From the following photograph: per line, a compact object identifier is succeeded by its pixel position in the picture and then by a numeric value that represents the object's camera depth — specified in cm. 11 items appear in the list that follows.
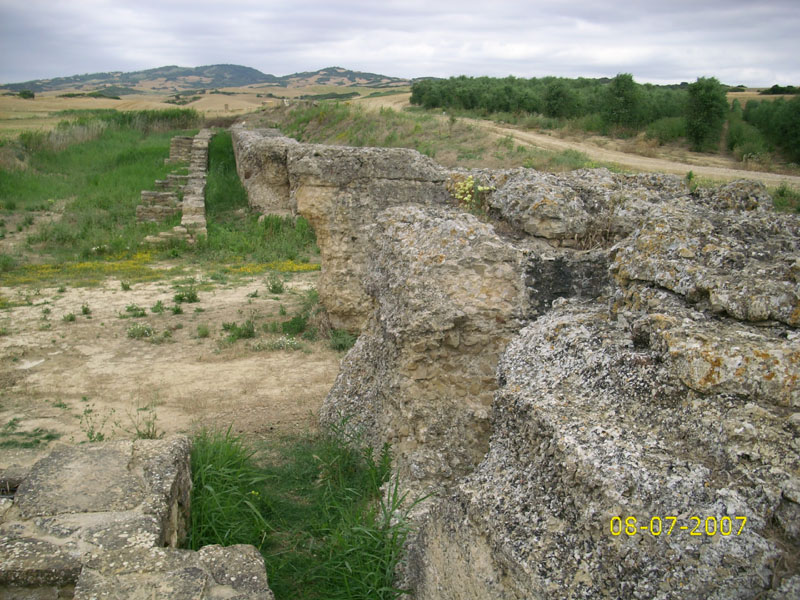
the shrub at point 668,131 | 2084
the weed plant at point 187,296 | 921
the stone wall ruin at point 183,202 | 1295
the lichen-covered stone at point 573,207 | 452
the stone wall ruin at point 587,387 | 198
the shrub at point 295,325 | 796
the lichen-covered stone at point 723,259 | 246
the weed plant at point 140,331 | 778
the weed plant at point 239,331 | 772
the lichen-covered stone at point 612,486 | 188
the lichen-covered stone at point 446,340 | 368
